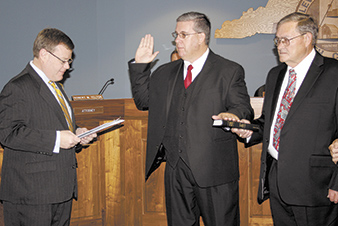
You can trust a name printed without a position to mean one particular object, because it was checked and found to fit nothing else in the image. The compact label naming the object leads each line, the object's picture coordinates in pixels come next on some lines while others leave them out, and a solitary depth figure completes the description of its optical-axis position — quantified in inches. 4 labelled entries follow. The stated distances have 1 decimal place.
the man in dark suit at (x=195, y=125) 80.4
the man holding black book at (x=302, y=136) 69.3
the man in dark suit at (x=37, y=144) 73.0
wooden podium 111.3
